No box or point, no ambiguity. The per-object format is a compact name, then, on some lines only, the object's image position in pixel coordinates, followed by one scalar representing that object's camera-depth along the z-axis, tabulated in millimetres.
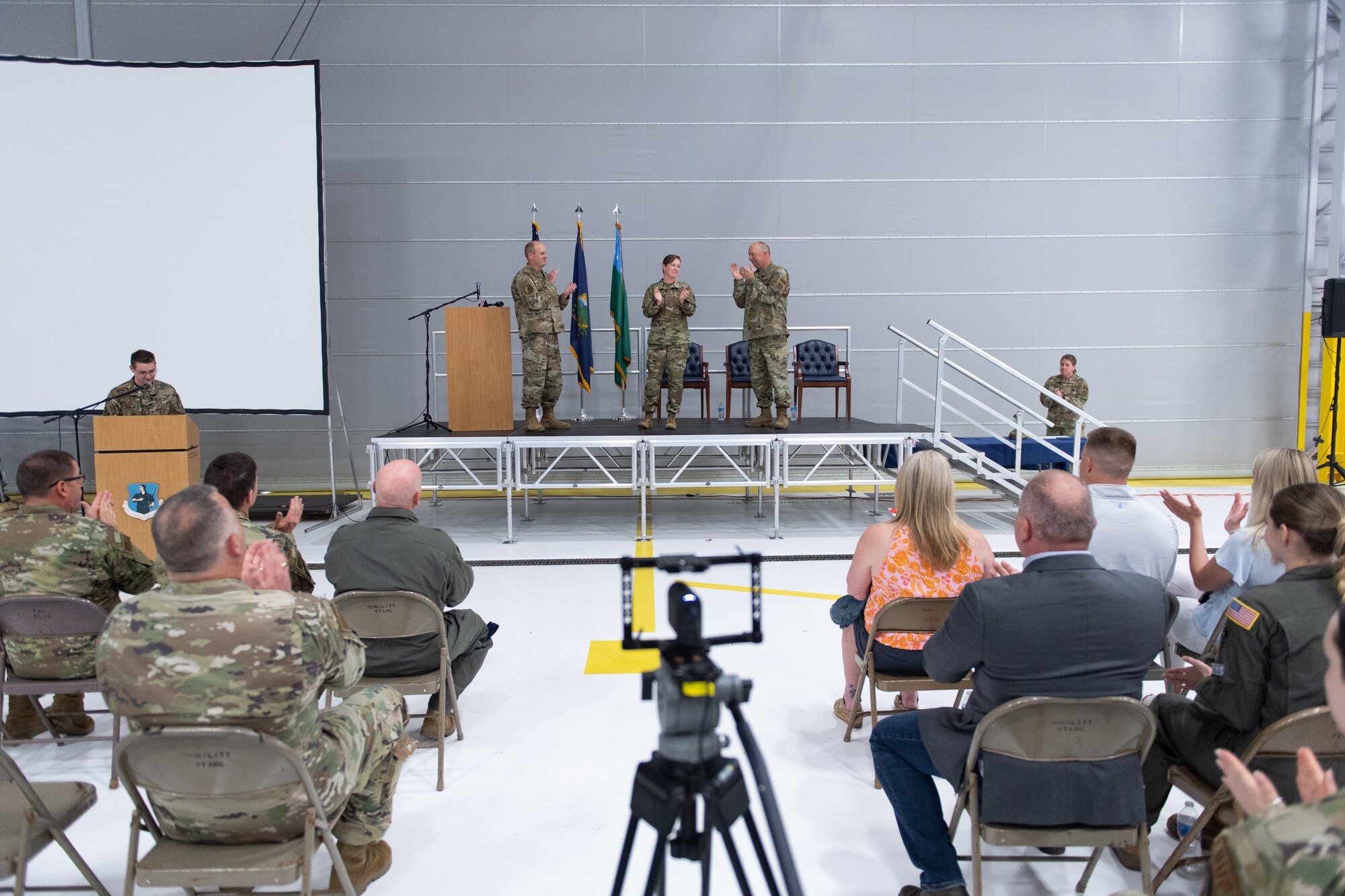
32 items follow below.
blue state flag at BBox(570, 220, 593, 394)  8086
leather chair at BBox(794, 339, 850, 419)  8602
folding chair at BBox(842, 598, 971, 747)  2695
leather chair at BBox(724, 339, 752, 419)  8664
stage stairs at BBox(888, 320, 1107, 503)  7184
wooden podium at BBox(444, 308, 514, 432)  7426
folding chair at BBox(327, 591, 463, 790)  2822
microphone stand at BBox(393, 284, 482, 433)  7969
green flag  8297
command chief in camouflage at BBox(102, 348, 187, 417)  6914
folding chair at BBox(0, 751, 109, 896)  1855
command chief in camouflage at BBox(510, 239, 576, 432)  7320
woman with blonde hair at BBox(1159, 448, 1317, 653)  2594
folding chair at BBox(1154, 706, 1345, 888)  1771
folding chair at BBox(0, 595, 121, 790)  2775
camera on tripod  1296
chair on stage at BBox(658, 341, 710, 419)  8844
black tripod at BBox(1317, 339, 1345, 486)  8258
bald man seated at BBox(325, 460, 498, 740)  2984
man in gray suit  1909
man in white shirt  2855
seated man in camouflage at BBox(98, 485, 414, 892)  1746
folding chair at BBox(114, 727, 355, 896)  1705
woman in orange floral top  2809
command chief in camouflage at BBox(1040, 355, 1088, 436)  8969
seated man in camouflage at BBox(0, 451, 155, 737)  2877
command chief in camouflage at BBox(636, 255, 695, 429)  7574
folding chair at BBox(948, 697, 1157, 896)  1873
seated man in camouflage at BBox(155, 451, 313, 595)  2943
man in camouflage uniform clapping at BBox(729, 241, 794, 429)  7531
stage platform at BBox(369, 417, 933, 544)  6762
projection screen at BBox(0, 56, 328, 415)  7527
